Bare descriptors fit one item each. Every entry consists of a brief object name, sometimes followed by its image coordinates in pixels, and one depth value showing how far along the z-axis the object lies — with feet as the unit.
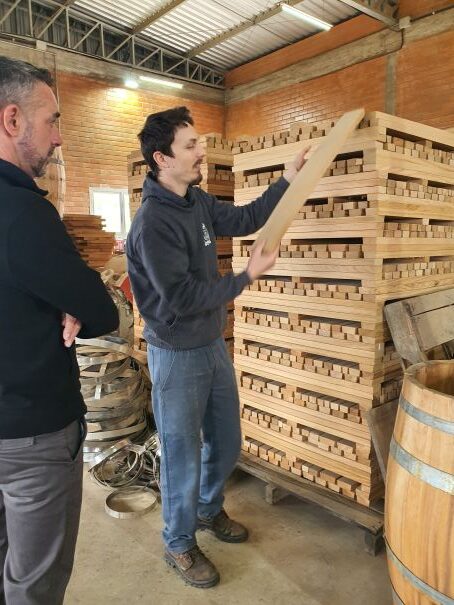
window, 44.24
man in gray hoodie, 8.12
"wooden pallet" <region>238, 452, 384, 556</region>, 9.75
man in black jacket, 5.24
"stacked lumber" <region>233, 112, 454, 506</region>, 9.78
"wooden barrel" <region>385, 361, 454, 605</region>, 5.62
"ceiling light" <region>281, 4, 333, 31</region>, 32.04
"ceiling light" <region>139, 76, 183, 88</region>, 43.41
